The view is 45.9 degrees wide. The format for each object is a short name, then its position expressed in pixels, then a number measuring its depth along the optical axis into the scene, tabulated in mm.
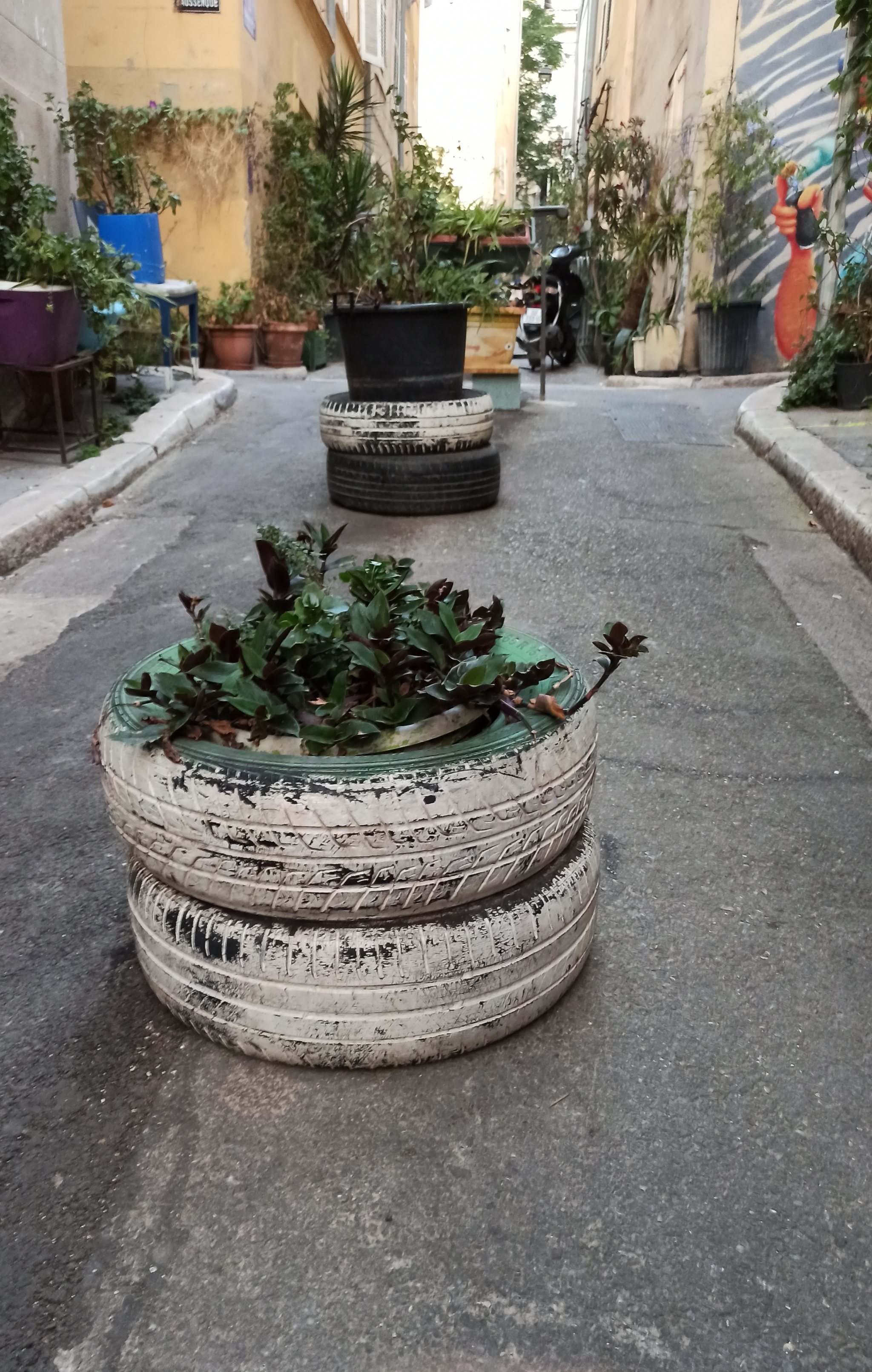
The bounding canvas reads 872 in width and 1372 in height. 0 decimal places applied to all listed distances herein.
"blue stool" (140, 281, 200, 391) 7574
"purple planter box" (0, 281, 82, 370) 5168
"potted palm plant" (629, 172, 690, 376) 10914
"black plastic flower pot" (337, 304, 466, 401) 5168
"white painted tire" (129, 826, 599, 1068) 1540
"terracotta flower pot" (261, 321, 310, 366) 10508
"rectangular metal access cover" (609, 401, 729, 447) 6832
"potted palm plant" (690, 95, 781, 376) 10062
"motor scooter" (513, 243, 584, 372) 12539
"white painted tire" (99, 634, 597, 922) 1479
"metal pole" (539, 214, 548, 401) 8164
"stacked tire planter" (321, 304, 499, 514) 5012
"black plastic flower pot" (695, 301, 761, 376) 10375
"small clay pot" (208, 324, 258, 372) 10117
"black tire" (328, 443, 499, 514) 5012
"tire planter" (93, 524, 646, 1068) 1502
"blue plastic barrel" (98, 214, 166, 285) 7656
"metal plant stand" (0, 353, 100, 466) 5344
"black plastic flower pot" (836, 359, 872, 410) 6797
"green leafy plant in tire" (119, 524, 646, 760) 1641
